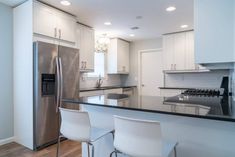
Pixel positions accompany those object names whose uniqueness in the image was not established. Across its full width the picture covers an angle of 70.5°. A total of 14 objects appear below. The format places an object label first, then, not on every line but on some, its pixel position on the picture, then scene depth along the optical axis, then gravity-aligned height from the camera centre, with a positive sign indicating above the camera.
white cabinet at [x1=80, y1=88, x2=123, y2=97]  3.88 -0.36
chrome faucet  5.05 -0.11
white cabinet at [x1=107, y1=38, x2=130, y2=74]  5.41 +0.74
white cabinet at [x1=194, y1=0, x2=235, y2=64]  1.90 +0.56
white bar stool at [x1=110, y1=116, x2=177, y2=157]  1.12 -0.42
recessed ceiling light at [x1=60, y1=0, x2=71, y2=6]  2.85 +1.33
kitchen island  1.27 -0.38
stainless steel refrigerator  2.74 -0.13
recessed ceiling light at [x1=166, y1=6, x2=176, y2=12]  3.15 +1.35
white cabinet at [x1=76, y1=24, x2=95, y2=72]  4.03 +0.82
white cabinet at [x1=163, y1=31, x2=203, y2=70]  4.67 +0.78
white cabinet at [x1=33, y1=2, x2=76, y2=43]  2.83 +1.04
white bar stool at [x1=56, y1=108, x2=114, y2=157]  1.52 -0.45
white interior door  5.62 +0.18
